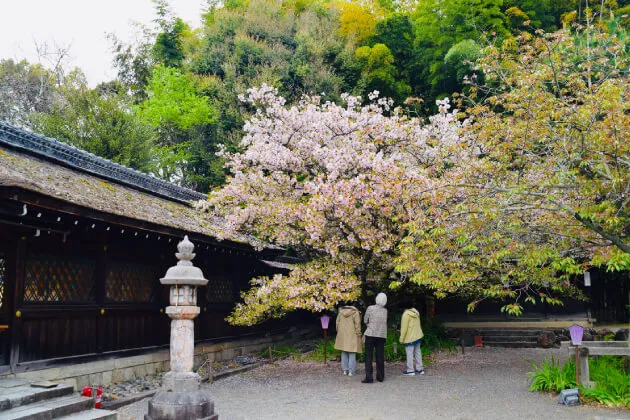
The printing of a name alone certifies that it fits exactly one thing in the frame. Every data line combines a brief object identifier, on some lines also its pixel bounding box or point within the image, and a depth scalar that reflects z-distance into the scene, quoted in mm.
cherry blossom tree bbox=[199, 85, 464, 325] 11312
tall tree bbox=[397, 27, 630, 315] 7645
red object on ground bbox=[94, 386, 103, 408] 8172
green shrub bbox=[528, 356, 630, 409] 8234
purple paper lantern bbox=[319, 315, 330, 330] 13438
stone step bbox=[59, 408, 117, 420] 7275
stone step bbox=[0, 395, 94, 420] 6644
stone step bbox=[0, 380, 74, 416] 6844
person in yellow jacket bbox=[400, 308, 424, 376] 11727
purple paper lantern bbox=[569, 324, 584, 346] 8828
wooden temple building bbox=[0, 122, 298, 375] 8156
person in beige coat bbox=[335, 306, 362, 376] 11430
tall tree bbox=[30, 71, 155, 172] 20969
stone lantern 6980
